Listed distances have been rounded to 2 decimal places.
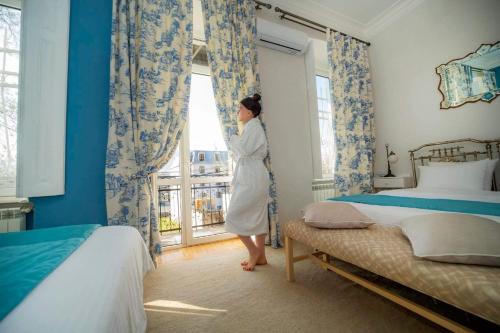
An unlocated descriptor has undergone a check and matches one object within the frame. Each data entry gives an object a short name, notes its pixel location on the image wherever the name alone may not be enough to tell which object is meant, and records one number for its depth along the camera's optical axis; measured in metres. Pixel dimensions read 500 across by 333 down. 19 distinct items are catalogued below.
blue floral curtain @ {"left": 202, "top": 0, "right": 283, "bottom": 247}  2.45
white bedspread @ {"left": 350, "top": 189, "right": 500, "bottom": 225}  1.43
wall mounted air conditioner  2.73
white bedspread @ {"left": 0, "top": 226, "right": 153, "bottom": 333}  0.40
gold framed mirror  2.43
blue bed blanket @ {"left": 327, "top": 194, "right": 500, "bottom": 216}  1.31
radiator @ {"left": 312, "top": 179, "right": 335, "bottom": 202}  3.21
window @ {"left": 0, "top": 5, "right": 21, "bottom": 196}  1.77
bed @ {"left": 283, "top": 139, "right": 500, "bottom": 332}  0.68
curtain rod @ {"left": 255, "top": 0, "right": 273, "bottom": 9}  2.71
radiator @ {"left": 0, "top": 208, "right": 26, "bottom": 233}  1.48
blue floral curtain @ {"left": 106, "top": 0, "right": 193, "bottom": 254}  1.94
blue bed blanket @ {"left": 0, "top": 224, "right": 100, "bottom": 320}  0.48
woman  1.89
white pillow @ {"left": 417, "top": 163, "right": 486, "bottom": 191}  2.14
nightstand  3.03
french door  2.74
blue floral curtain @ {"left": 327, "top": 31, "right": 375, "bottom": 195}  3.27
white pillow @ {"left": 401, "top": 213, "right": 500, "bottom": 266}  0.76
